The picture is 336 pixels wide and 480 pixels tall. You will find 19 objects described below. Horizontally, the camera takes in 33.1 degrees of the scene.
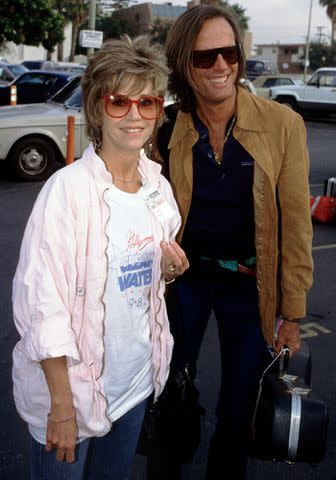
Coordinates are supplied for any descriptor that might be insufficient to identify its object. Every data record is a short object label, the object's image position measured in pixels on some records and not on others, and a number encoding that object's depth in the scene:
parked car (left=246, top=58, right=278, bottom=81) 30.42
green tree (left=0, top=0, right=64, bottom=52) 19.27
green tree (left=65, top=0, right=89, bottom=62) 44.94
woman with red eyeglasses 1.50
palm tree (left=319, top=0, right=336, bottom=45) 56.69
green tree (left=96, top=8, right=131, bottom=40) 57.53
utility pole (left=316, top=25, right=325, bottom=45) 73.88
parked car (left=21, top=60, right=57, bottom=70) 29.54
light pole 48.35
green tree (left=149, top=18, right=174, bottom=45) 58.25
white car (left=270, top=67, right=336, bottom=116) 20.80
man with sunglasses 2.09
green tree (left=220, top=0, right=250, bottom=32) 56.95
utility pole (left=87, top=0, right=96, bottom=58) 16.40
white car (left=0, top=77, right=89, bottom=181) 8.53
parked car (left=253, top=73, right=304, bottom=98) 22.77
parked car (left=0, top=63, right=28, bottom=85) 22.36
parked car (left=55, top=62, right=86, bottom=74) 26.42
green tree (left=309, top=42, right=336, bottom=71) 55.81
